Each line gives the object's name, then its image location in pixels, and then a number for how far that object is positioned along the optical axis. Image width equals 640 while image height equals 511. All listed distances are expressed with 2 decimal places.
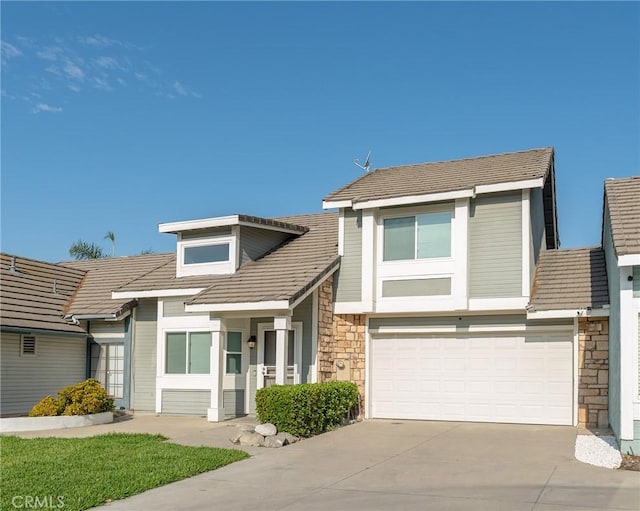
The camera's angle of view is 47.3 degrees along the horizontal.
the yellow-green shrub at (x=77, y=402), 16.48
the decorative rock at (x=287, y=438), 13.82
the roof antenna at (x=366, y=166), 20.88
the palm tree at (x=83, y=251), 40.41
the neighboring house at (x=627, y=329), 11.46
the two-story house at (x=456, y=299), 15.94
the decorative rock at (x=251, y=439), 13.61
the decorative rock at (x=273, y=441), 13.51
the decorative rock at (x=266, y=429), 14.00
